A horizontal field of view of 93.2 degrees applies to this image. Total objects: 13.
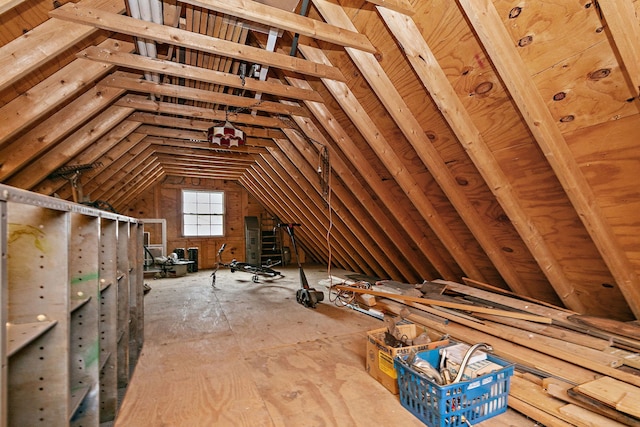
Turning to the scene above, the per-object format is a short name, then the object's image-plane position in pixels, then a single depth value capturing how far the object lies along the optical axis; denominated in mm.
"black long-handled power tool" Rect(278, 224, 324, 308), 4000
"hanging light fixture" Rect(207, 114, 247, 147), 3215
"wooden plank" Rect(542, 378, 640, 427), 1484
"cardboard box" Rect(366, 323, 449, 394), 1964
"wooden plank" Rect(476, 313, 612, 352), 2143
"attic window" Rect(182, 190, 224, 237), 8266
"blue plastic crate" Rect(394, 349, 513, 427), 1575
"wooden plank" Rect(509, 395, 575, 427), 1605
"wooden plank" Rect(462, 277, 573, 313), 2939
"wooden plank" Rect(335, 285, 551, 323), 2590
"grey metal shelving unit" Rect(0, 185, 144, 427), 1034
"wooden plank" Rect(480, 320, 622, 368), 1948
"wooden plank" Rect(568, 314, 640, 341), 2160
